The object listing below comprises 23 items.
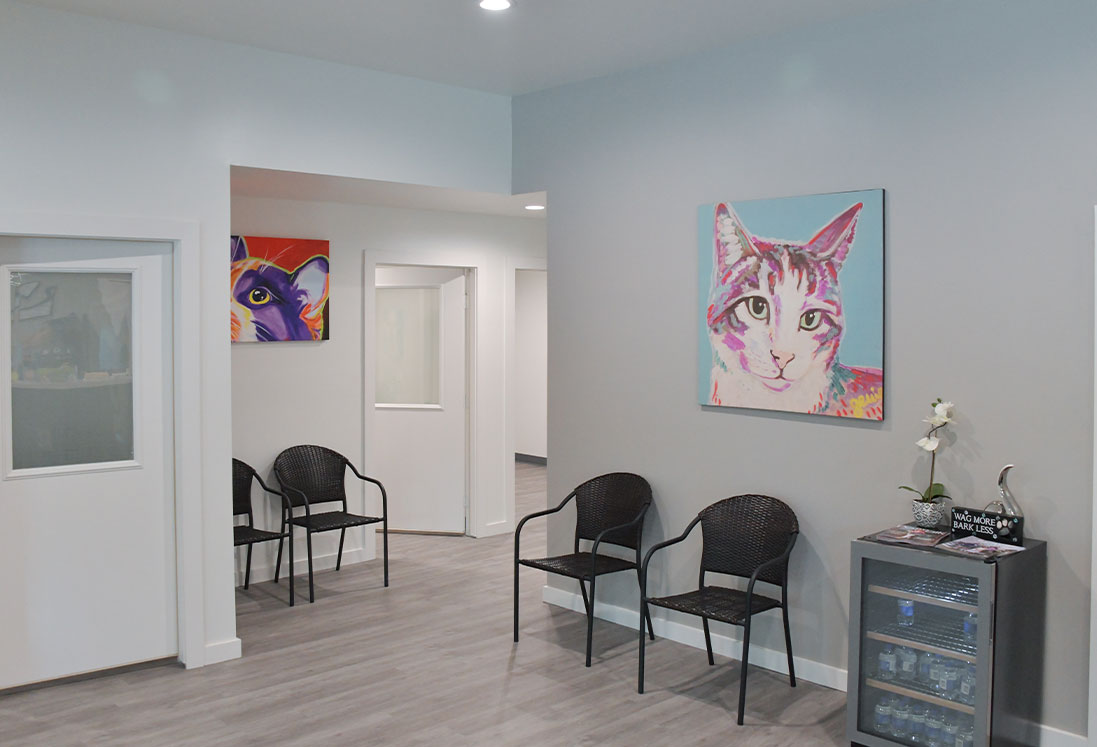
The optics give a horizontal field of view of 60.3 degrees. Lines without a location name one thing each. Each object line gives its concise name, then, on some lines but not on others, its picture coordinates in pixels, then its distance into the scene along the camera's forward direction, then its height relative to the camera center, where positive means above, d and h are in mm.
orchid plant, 3426 -337
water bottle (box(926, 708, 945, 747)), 3129 -1264
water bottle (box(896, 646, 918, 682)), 3219 -1082
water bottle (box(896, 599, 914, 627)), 3232 -910
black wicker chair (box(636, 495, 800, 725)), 3703 -864
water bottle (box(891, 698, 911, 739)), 3207 -1269
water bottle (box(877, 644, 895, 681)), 3264 -1099
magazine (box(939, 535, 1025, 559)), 3061 -662
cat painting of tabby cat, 3701 +174
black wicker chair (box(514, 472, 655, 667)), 4301 -835
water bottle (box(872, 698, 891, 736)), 3252 -1280
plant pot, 3418 -605
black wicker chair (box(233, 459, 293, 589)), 5164 -832
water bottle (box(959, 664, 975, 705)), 3061 -1103
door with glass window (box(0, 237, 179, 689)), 3762 -480
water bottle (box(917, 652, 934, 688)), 3178 -1076
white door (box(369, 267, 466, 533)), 6504 -363
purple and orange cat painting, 5336 +310
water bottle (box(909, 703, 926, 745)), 3174 -1270
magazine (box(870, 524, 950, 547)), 3223 -661
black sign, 3201 -609
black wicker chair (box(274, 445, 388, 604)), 5242 -803
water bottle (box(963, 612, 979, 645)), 3076 -914
